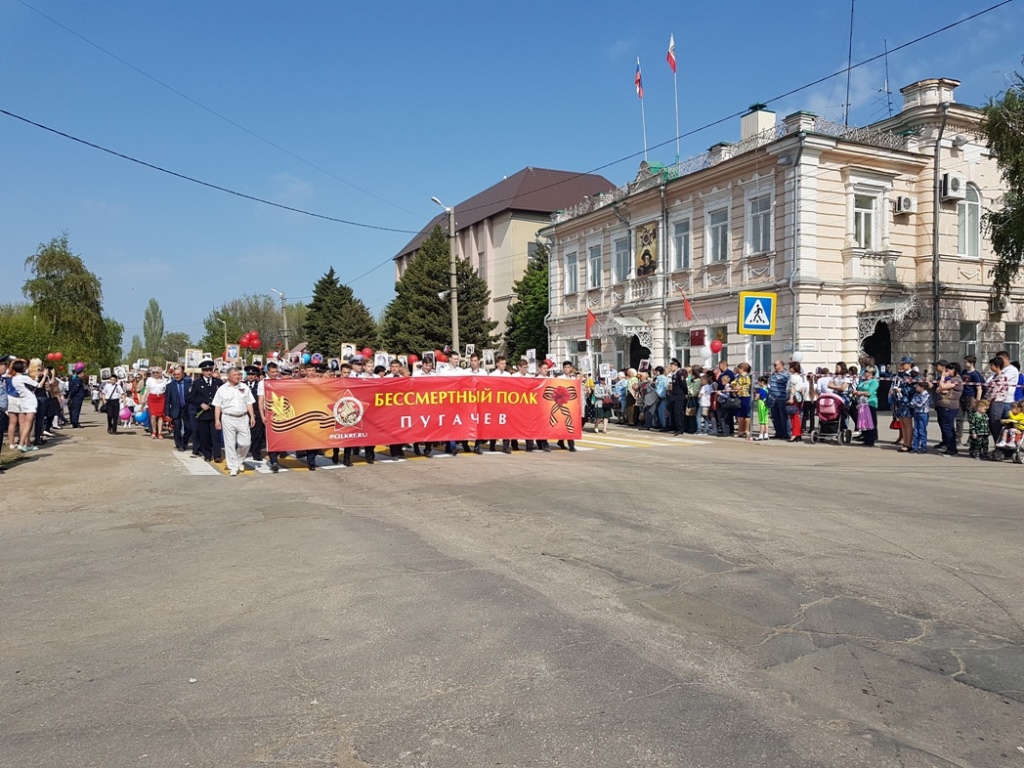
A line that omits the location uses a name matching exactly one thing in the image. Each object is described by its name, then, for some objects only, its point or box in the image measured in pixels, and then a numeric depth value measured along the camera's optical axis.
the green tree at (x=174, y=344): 104.19
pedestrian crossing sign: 20.31
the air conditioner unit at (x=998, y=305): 29.12
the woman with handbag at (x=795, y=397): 18.53
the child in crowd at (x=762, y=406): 19.12
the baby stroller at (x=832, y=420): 17.67
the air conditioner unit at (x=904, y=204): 28.08
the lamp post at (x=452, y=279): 30.78
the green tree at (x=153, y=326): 119.88
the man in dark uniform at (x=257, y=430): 14.95
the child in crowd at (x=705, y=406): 20.69
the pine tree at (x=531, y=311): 51.19
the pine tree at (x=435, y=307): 53.44
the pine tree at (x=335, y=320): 65.81
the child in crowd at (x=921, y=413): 15.55
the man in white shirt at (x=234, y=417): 13.02
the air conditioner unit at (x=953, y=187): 28.28
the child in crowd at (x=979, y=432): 14.45
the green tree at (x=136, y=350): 119.62
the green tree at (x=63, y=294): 61.62
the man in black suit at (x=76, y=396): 25.12
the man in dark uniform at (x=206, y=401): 15.00
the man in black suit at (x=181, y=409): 17.31
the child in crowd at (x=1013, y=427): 13.80
